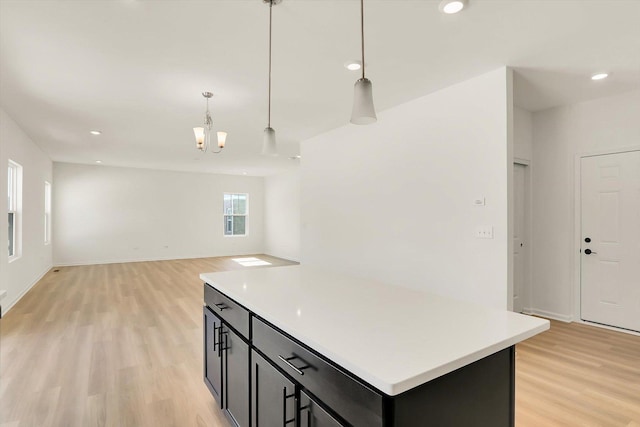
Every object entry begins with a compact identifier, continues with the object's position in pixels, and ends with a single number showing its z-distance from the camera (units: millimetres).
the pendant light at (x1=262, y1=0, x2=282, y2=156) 2531
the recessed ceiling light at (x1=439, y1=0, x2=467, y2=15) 2143
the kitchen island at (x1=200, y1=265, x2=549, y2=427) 944
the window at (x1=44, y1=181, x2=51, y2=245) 7461
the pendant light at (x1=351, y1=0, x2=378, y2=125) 1805
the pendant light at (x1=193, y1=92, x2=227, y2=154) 3784
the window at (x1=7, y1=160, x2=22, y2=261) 4980
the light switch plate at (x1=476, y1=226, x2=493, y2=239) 3189
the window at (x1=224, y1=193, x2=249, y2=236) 10706
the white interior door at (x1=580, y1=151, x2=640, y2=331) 3674
